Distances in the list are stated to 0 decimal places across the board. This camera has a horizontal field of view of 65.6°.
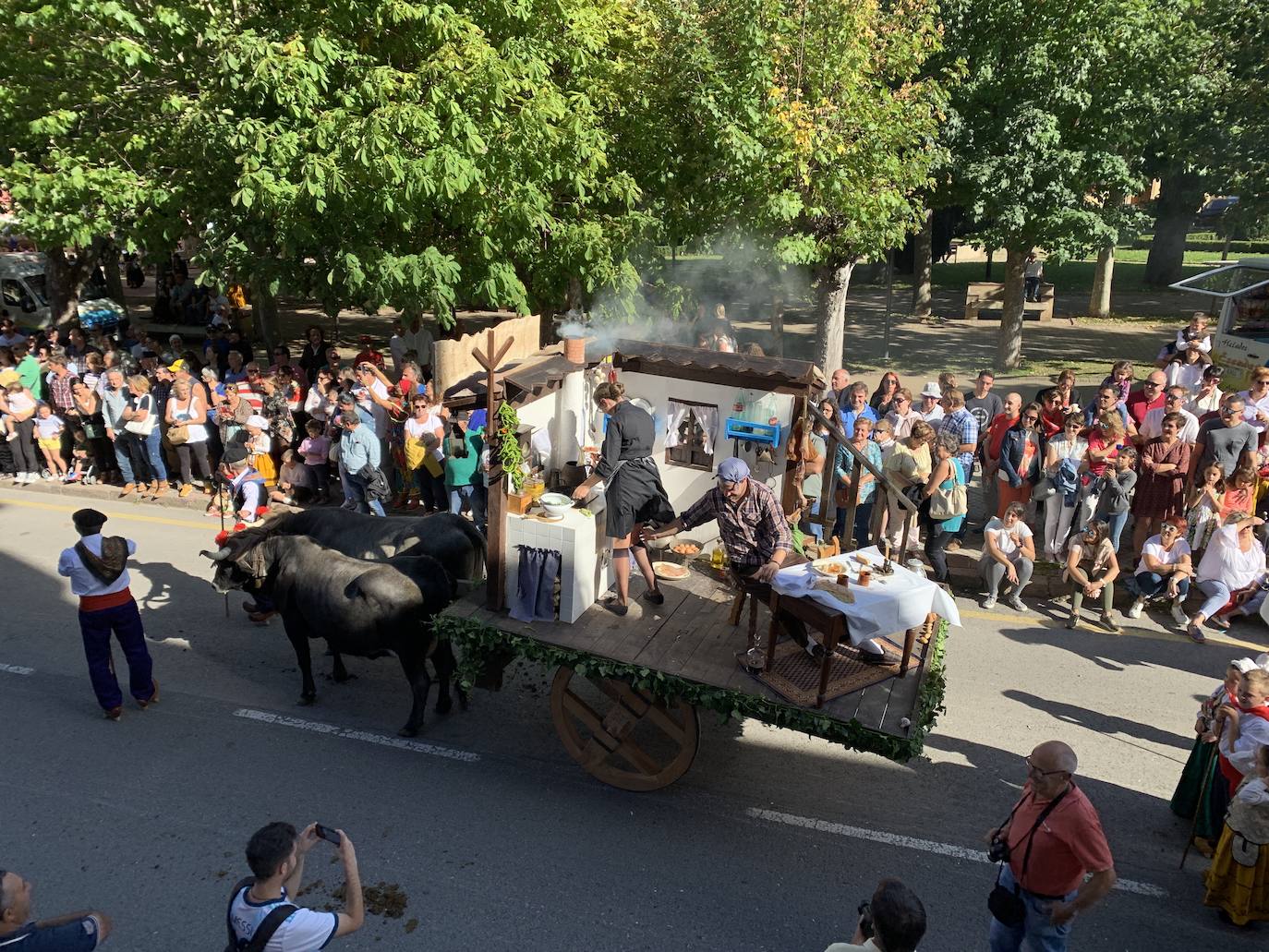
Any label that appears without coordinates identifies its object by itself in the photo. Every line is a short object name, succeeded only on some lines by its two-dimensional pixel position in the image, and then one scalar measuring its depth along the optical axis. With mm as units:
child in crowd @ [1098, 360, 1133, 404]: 11219
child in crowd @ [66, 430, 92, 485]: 13494
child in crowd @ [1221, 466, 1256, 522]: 9297
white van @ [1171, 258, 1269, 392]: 13836
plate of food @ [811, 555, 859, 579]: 6262
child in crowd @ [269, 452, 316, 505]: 12188
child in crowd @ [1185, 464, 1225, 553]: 9359
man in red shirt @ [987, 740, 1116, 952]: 4488
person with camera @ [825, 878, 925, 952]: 3861
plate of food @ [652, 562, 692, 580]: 7492
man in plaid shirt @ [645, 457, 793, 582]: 6473
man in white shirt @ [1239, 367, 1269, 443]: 10195
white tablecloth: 5902
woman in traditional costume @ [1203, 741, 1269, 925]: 5473
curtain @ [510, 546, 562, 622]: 6668
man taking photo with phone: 3873
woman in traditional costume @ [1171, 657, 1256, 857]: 5980
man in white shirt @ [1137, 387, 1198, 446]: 10164
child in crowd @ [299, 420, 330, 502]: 12031
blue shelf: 8523
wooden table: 5836
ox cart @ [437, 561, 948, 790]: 5922
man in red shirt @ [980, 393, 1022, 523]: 10531
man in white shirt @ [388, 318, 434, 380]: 14617
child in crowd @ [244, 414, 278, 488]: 11836
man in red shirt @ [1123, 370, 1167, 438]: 10770
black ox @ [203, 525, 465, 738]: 7293
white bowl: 6879
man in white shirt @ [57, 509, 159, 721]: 7285
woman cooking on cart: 6922
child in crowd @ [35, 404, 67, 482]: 13203
